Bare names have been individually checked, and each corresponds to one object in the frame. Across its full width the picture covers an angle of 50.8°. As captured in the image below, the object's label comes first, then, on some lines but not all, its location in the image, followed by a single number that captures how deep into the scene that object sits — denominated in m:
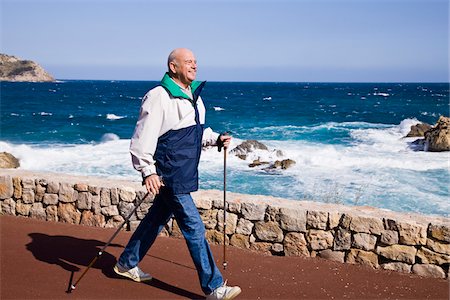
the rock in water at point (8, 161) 15.95
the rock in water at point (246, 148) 20.03
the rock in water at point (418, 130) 27.10
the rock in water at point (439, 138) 21.69
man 3.45
